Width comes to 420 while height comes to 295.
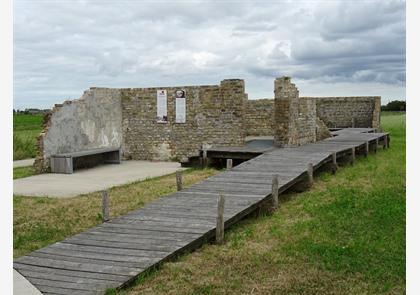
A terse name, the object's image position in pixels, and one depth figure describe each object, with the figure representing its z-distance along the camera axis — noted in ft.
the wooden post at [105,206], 25.39
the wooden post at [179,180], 32.55
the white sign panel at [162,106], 59.82
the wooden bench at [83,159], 50.24
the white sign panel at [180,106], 58.70
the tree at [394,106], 166.88
